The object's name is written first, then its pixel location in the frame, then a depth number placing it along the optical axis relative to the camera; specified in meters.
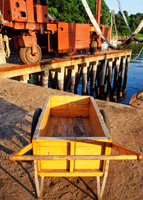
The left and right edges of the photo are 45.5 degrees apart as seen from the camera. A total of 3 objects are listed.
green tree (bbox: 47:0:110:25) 54.12
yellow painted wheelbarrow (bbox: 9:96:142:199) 2.32
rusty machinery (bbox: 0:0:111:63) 9.41
